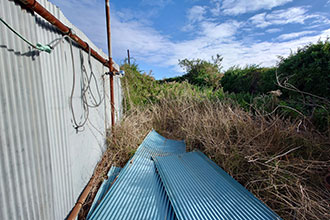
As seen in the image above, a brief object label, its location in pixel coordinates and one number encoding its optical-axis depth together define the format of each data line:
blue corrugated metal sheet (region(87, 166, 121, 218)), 1.61
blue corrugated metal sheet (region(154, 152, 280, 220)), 1.48
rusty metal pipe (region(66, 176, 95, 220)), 1.40
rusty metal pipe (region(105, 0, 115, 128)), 2.52
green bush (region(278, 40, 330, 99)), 3.01
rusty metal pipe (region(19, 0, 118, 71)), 0.94
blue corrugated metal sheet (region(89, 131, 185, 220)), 1.45
